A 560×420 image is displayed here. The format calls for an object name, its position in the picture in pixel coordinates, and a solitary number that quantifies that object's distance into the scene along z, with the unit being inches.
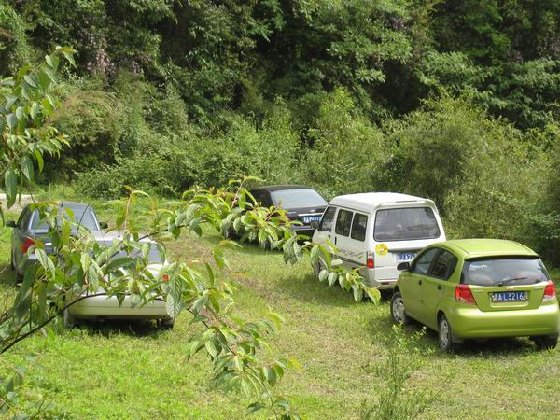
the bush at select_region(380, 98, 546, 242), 858.8
